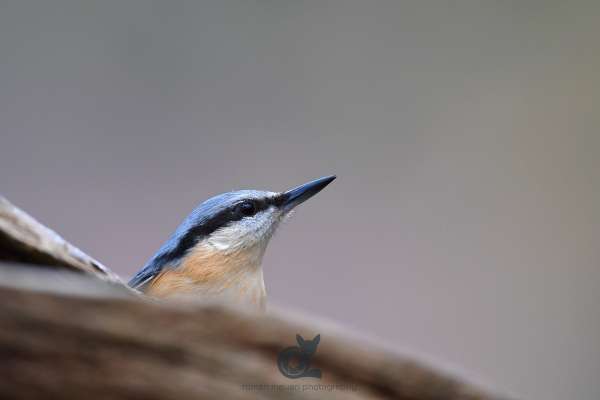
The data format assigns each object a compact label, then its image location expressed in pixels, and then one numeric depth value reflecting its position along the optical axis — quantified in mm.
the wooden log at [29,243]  2242
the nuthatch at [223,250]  2631
